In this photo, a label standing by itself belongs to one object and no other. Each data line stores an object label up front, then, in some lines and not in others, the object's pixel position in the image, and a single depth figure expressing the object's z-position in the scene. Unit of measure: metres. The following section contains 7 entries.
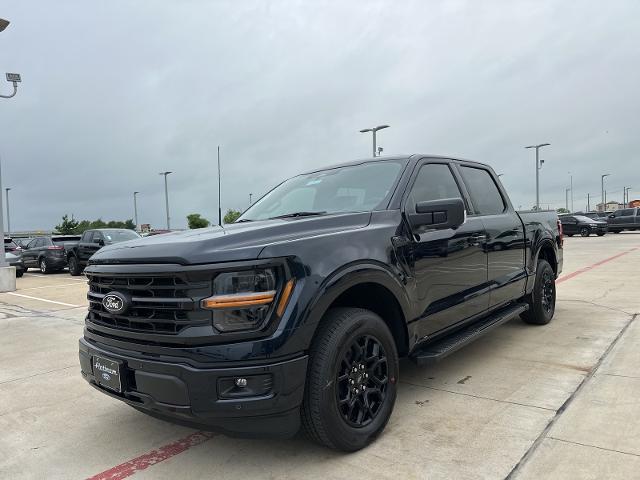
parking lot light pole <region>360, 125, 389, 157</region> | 28.85
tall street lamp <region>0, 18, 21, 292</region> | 13.26
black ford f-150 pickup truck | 2.49
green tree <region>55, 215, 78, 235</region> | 65.55
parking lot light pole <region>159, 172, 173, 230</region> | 46.25
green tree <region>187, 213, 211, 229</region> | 47.61
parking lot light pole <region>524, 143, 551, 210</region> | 42.22
